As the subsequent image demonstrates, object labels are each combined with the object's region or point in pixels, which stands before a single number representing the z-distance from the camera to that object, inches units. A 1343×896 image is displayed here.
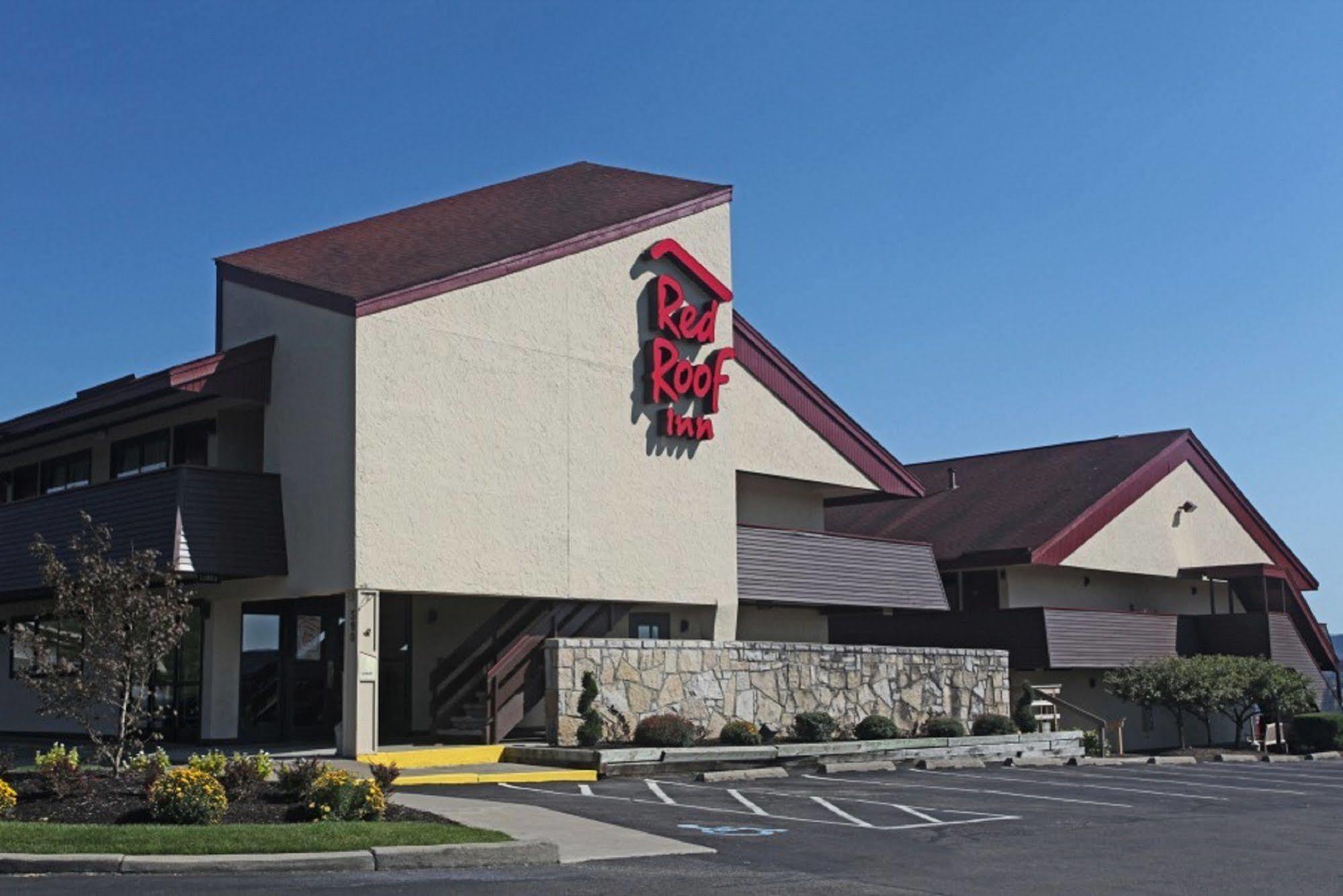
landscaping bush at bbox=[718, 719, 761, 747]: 982.4
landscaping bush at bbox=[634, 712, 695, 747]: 951.6
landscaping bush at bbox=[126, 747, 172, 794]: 582.6
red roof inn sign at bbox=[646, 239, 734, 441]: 1086.4
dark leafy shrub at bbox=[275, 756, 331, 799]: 597.6
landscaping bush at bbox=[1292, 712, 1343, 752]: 1487.5
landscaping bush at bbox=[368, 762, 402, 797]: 597.0
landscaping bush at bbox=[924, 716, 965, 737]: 1144.8
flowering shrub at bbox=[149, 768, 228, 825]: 545.3
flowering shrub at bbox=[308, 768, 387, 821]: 571.2
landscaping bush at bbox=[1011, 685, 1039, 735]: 1252.5
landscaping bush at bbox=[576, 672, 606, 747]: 942.4
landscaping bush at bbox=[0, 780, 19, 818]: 553.3
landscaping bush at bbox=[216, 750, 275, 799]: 602.2
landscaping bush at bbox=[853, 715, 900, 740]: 1096.8
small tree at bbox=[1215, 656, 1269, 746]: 1432.1
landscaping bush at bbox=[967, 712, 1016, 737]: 1189.1
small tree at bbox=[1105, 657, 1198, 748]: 1412.4
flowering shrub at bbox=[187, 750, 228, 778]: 592.4
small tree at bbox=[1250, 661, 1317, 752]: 1466.5
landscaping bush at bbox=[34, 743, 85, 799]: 581.6
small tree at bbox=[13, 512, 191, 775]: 661.9
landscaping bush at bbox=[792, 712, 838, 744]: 1052.5
